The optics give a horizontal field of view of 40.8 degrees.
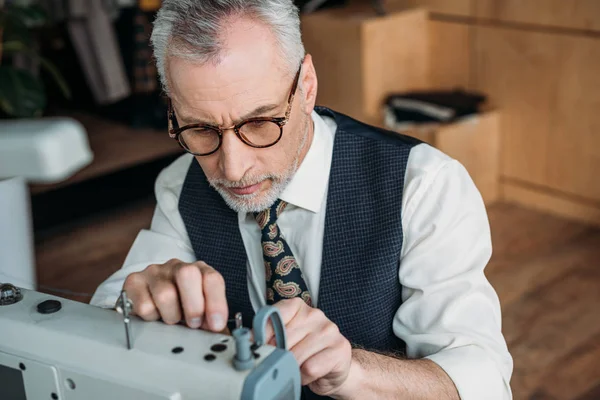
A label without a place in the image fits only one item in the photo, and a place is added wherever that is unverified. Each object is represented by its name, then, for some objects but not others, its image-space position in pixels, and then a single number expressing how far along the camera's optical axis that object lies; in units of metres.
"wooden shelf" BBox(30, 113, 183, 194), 4.33
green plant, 3.71
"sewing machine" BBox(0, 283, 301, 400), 0.92
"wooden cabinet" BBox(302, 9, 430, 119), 4.07
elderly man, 1.19
